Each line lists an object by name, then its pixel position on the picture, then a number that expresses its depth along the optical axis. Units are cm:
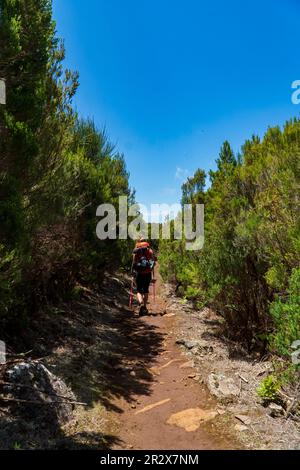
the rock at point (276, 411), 423
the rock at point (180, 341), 744
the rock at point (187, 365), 612
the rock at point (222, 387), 486
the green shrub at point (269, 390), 448
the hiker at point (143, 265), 965
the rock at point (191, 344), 703
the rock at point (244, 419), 409
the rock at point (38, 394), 406
